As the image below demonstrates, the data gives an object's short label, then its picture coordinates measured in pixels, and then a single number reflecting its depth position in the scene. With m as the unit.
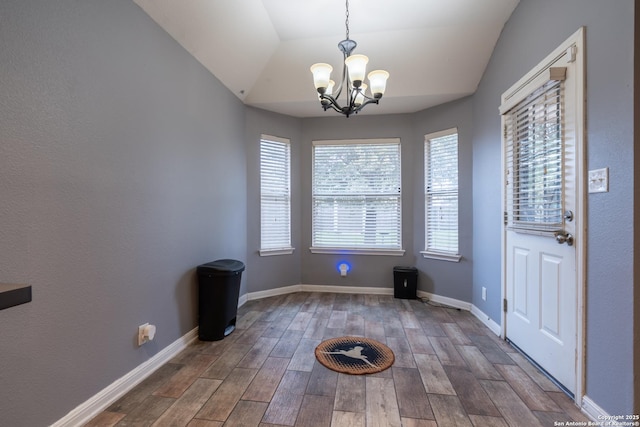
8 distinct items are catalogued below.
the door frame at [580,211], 1.64
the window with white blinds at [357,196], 3.93
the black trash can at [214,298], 2.49
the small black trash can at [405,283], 3.69
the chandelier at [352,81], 2.00
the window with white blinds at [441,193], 3.45
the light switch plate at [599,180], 1.49
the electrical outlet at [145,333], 1.92
